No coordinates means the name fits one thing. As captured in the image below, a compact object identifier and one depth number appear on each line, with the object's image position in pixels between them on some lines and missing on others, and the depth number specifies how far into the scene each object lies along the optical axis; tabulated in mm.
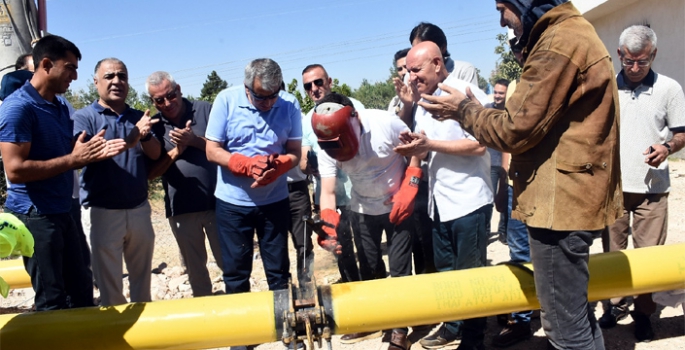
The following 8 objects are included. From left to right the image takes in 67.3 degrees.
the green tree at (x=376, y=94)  61031
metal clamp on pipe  2572
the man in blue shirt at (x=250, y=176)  3656
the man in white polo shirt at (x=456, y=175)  3314
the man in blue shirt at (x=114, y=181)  3768
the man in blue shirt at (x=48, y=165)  3014
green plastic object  2141
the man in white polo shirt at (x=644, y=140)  3525
